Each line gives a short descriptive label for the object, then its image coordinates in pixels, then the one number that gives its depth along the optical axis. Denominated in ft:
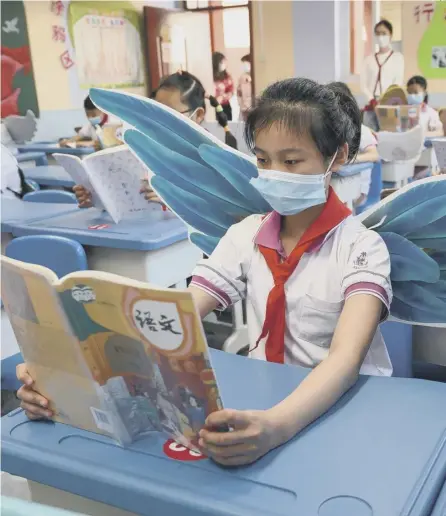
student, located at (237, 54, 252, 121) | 23.23
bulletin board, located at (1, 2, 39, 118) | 19.11
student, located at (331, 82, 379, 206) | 11.03
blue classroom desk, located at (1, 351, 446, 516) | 2.18
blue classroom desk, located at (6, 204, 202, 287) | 6.68
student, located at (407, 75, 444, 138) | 16.85
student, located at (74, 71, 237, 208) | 8.22
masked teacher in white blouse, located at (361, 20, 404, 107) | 19.27
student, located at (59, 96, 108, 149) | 16.24
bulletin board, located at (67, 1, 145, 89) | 21.25
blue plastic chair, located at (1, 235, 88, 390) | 5.90
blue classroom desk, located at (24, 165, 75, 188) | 11.48
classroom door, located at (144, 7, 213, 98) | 24.09
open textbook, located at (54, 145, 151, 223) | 6.95
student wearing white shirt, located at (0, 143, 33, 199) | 9.82
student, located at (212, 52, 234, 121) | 24.52
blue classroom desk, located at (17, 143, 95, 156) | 15.72
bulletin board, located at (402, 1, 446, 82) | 20.81
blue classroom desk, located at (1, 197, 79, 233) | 7.59
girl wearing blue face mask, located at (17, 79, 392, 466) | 3.36
